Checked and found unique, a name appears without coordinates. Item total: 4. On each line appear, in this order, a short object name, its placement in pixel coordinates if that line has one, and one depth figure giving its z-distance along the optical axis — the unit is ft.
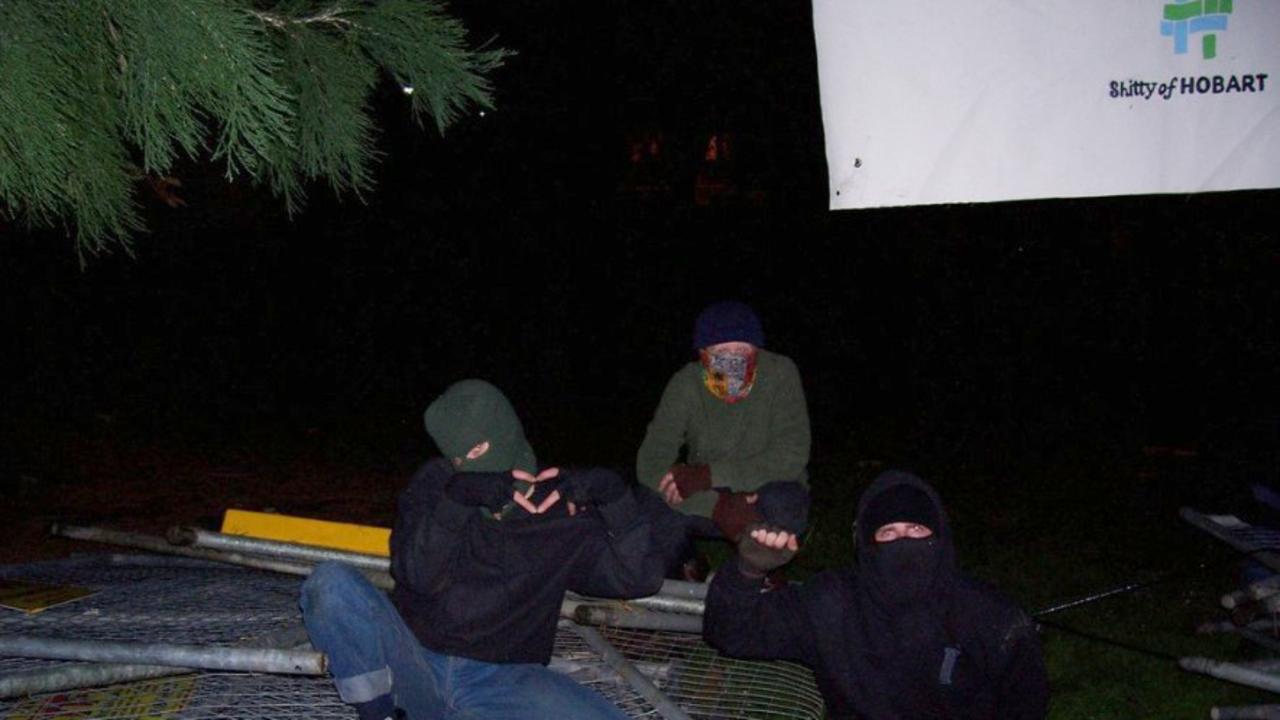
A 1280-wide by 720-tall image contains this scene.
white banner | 7.38
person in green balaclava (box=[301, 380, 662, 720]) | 11.43
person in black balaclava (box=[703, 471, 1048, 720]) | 10.61
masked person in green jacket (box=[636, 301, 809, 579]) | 15.58
